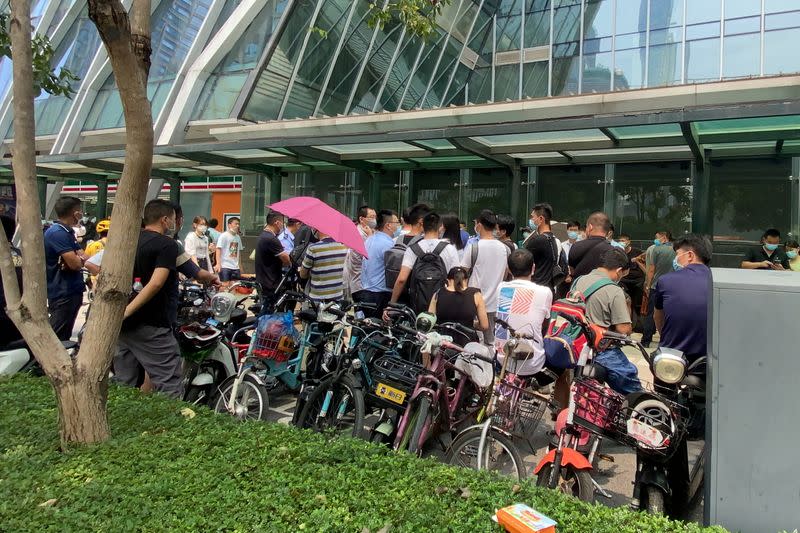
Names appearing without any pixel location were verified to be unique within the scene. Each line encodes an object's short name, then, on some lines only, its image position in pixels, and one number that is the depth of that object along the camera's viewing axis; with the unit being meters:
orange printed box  2.25
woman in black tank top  4.88
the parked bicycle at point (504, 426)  3.63
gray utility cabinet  2.24
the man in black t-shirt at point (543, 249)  6.51
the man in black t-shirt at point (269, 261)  6.77
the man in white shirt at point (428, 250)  5.80
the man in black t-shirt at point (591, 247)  6.19
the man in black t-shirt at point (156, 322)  4.46
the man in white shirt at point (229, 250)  11.24
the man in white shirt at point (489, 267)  5.89
